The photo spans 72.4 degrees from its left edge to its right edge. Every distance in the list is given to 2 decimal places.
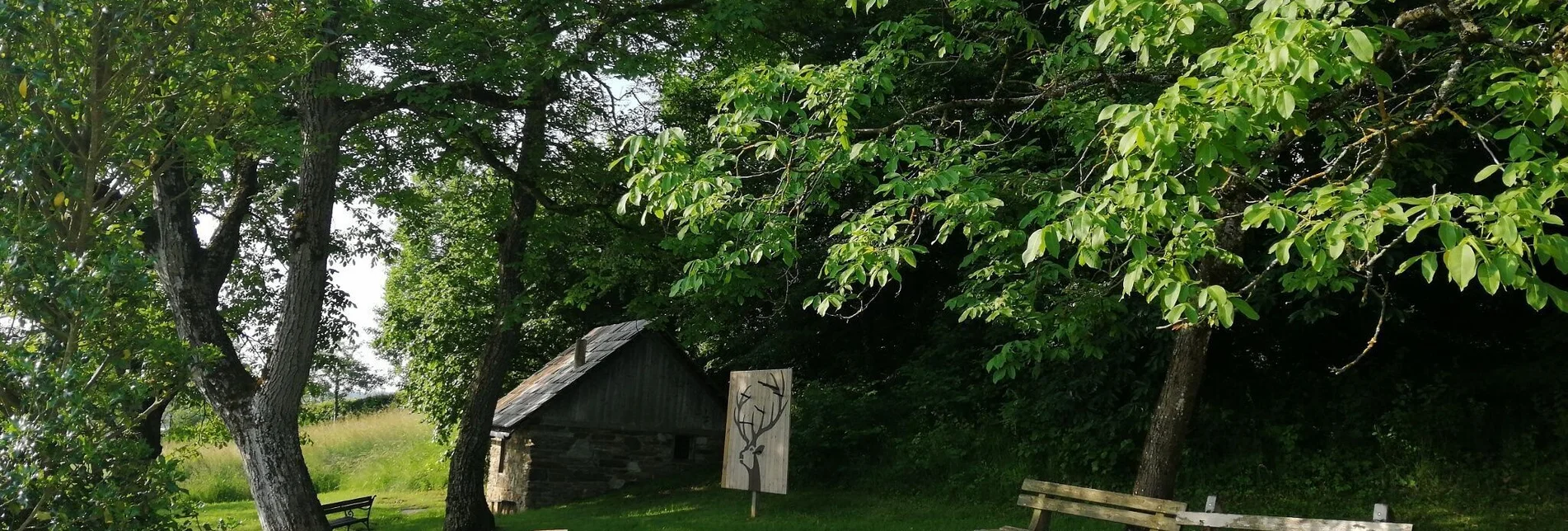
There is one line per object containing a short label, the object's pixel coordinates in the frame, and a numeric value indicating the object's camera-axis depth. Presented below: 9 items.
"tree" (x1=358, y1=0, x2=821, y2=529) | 10.66
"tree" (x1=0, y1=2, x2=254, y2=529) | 4.92
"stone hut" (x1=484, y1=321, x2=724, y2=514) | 19.36
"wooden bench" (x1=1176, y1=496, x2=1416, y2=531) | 6.14
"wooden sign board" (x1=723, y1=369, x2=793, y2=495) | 13.49
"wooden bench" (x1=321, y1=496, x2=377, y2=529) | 14.55
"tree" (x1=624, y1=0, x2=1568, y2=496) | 4.10
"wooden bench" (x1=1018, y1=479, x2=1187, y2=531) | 7.66
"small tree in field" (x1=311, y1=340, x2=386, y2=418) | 56.38
